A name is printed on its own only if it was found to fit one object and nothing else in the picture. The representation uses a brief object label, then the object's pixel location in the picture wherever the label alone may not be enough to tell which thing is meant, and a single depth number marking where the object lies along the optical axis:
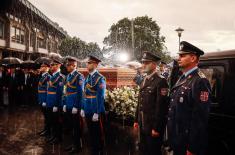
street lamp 20.08
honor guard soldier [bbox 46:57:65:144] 6.89
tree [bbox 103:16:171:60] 50.78
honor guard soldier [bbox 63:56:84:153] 6.05
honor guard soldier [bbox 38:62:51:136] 7.35
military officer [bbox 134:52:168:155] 3.75
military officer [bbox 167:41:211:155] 2.81
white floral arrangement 5.43
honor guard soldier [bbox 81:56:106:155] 5.29
